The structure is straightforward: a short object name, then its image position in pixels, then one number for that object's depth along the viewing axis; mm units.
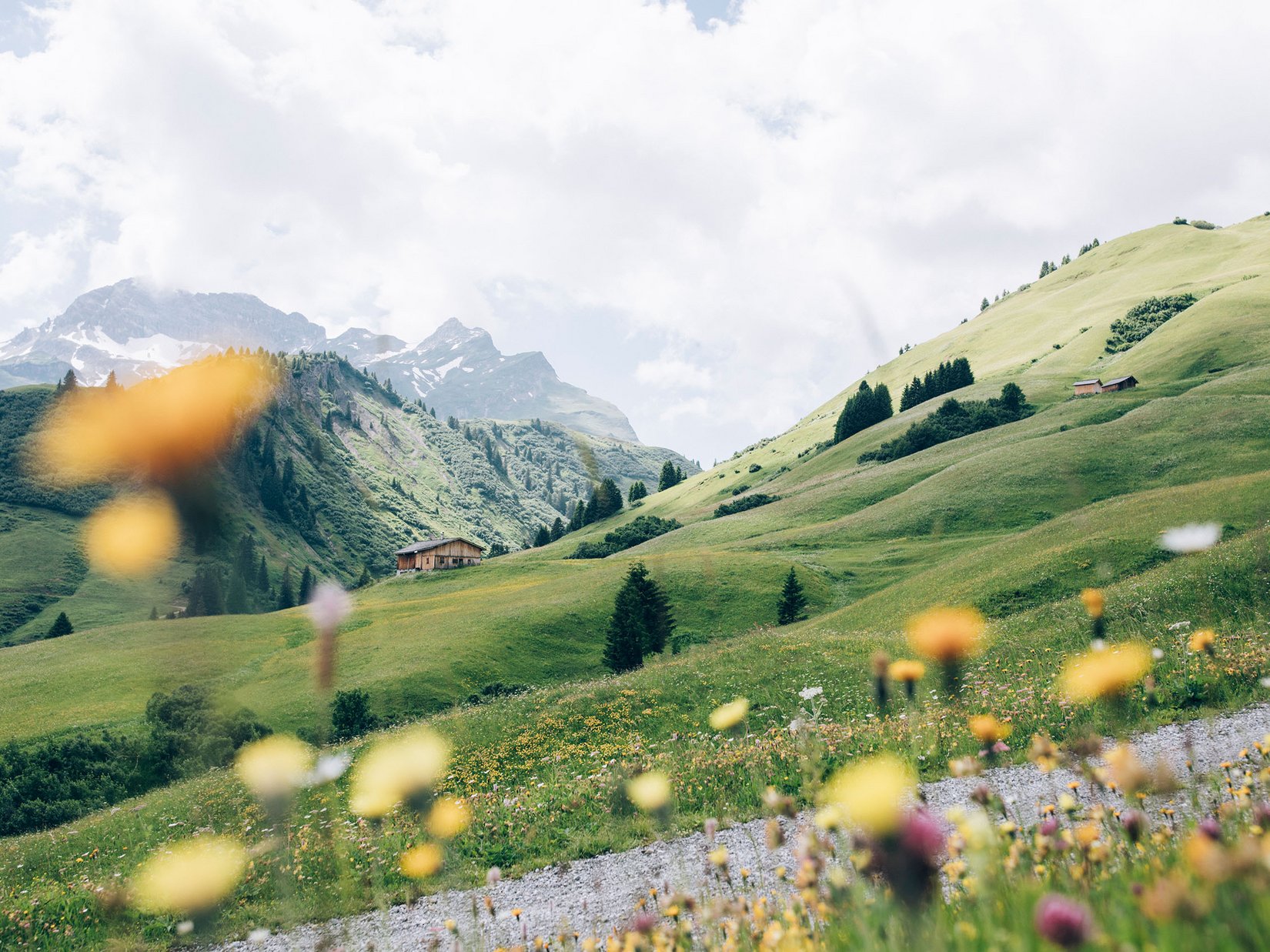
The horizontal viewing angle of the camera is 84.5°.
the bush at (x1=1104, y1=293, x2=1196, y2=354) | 145625
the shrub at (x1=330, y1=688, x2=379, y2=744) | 37125
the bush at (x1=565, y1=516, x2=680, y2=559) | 112312
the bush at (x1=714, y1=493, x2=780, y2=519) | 117062
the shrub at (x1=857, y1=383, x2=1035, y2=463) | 111562
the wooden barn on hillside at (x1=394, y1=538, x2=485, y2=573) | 137500
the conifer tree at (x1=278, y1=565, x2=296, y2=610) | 174212
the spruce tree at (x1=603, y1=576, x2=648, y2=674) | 43919
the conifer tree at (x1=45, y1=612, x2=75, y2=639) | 87625
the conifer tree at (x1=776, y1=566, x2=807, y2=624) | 51062
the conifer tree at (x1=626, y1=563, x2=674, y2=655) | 46375
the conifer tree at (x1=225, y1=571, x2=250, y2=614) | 168875
